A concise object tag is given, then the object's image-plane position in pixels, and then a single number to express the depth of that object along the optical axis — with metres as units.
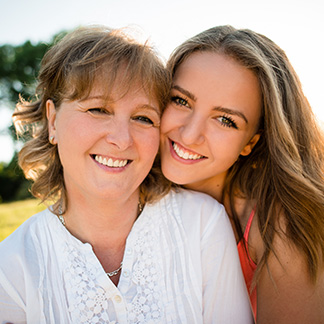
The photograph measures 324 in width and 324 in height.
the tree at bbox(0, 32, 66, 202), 25.84
